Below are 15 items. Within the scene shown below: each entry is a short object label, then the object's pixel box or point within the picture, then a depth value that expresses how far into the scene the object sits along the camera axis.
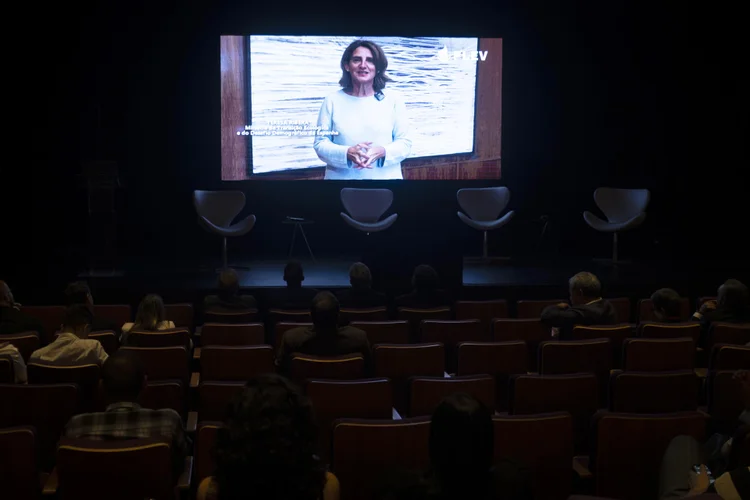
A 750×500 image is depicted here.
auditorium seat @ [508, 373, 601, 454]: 3.47
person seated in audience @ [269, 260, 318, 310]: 6.25
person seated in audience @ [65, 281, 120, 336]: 5.12
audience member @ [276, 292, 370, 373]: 4.22
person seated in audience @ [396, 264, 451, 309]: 5.89
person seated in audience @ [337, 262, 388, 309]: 6.05
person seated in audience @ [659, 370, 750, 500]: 2.31
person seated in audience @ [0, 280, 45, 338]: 4.88
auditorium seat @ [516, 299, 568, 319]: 6.20
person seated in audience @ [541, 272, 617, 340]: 4.95
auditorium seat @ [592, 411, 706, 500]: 2.84
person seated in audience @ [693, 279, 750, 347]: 5.05
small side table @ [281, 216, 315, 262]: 9.48
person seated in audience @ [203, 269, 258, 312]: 5.81
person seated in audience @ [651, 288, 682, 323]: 5.12
